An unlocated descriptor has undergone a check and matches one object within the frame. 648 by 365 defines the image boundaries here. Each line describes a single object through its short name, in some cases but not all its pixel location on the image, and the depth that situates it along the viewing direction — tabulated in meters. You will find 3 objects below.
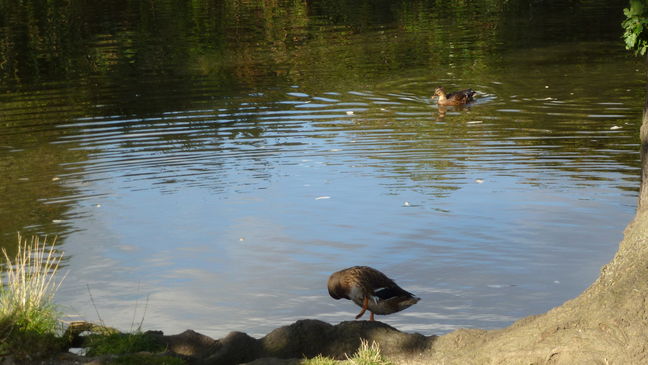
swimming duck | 34.47
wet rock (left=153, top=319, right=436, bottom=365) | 13.30
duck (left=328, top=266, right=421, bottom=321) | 15.12
